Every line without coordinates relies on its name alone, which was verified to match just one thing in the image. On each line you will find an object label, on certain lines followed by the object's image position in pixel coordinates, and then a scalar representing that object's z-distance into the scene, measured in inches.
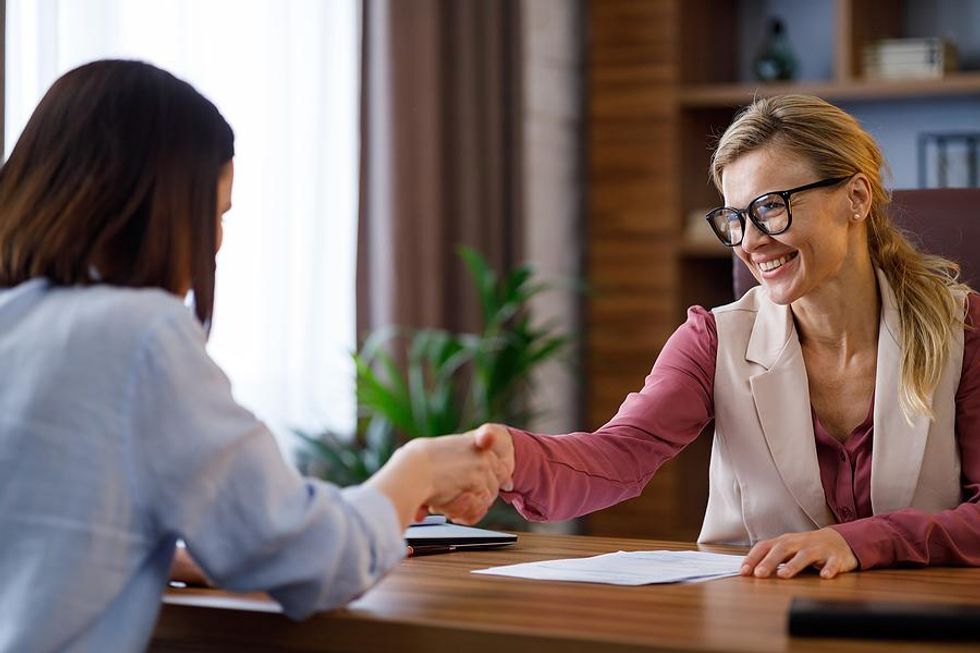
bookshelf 262.4
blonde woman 159.3
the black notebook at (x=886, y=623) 131.0
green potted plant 218.8
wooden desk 131.6
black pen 151.8
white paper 144.0
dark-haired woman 131.1
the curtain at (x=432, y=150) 230.5
